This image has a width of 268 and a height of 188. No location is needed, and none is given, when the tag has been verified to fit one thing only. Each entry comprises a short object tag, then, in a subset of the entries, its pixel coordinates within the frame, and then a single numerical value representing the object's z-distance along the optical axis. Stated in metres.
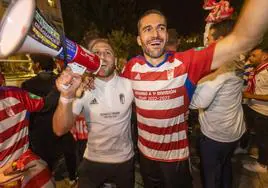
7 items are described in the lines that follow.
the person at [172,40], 2.02
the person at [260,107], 2.15
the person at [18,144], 0.99
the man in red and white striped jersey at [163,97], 1.14
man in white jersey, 1.23
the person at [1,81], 1.05
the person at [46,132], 1.92
